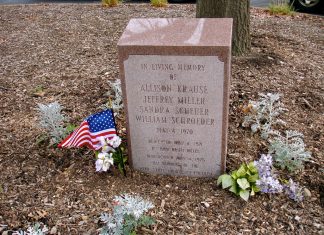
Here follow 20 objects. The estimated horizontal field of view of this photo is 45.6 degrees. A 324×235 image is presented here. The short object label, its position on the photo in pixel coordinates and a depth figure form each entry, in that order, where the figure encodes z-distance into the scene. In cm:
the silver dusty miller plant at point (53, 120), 329
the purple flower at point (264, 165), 280
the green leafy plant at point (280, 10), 670
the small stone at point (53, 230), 267
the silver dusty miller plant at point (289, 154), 305
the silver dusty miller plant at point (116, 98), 373
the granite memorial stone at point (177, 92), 260
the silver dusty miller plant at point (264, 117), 343
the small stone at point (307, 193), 291
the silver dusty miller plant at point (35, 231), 246
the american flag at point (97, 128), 288
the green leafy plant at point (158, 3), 707
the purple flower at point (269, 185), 276
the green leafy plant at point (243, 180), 286
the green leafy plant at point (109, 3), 723
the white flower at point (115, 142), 281
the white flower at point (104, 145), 284
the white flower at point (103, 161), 273
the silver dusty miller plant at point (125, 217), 242
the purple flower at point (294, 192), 283
